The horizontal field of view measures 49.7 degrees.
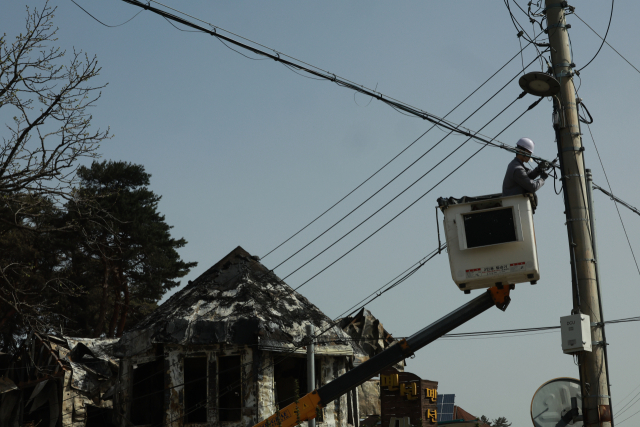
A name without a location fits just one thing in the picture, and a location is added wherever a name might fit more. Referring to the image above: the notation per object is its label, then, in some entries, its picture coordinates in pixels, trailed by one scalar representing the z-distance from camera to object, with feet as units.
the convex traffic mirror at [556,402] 30.01
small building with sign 52.16
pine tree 113.50
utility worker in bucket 31.32
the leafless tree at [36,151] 46.50
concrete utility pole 29.04
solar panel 84.69
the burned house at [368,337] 82.23
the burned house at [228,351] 52.01
